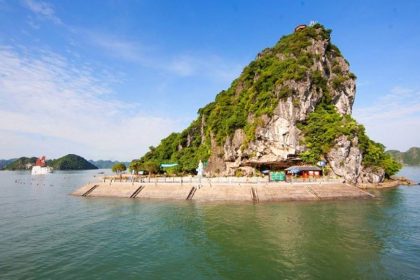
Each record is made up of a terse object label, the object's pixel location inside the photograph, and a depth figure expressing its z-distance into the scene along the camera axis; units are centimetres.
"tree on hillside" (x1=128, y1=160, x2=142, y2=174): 9675
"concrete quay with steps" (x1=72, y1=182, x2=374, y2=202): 5316
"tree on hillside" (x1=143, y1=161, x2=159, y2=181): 8781
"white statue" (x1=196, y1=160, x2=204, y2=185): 6462
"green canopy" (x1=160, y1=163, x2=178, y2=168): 9570
